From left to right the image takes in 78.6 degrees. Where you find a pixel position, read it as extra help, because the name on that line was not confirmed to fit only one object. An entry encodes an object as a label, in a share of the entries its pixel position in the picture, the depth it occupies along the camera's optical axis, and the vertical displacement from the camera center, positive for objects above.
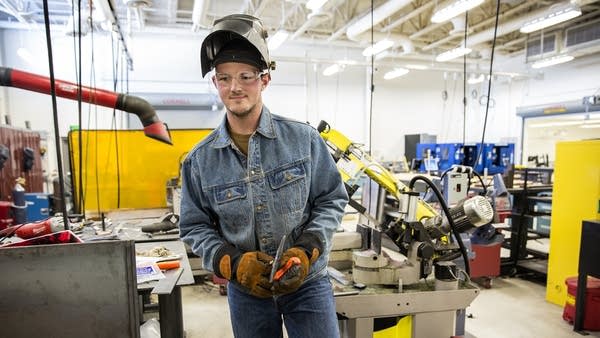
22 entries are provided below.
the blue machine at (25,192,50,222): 4.48 -0.79
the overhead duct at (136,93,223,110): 7.22 +0.83
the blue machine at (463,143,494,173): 7.49 -0.21
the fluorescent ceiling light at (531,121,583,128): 8.17 +0.48
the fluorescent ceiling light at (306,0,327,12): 4.26 +1.64
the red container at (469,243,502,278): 3.56 -1.15
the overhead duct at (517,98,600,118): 7.32 +0.78
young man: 1.14 -0.16
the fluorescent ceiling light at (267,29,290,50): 5.70 +1.69
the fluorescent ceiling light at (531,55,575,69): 6.58 +1.54
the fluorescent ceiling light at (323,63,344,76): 7.64 +1.59
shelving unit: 3.98 -0.97
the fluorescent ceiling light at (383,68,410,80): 7.93 +1.57
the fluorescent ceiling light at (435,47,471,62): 6.39 +1.60
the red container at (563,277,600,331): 2.75 -1.22
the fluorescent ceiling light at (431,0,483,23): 4.13 +1.61
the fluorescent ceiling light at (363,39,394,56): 5.80 +1.59
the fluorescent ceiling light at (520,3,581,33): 4.70 +1.69
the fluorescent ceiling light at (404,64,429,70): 7.86 +1.66
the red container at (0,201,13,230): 3.92 -0.79
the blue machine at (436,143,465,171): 7.60 -0.22
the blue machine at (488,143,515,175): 7.50 -0.23
